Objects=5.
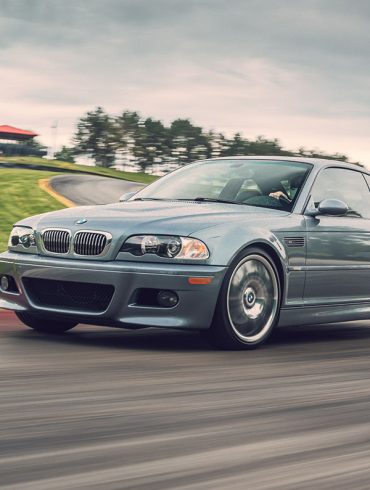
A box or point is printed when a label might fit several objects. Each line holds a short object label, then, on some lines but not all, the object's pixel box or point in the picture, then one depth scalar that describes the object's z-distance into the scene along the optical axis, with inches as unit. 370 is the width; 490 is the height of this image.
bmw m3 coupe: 261.9
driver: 306.3
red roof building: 6289.4
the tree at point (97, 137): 5762.8
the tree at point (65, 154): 6066.9
